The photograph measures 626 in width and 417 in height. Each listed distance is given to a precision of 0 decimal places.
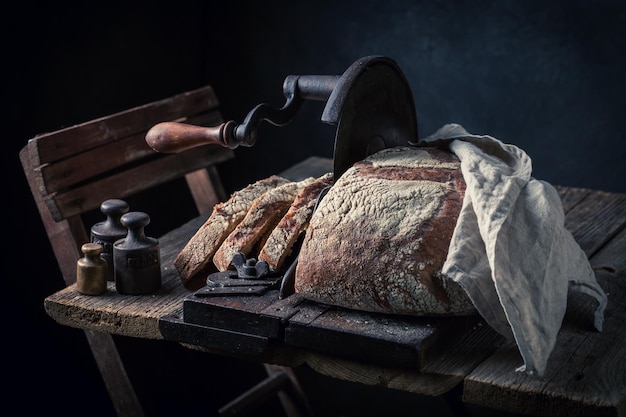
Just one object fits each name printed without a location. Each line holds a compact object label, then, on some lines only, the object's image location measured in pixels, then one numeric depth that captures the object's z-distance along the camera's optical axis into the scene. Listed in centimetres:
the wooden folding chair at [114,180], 200
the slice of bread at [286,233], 191
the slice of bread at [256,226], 196
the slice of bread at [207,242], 202
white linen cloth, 164
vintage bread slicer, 190
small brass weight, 201
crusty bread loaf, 170
